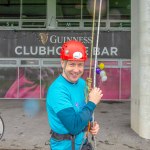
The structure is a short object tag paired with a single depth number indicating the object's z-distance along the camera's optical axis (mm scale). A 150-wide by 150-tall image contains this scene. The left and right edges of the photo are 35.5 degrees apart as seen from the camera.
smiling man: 1582
